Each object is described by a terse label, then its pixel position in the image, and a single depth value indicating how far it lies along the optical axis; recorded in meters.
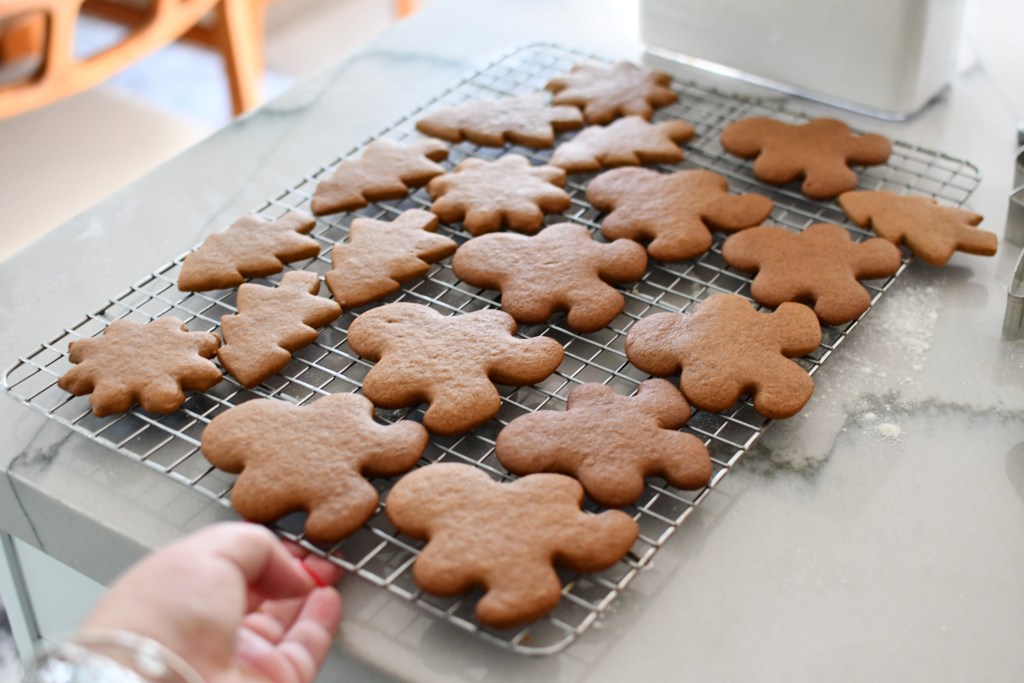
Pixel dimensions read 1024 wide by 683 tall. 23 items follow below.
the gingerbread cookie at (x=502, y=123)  1.26
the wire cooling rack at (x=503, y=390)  0.79
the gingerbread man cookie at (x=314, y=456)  0.81
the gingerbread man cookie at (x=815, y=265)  1.01
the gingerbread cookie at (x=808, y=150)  1.17
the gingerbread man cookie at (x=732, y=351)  0.90
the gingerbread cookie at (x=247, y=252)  1.05
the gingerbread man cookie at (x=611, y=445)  0.83
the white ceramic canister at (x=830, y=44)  1.25
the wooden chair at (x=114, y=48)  1.80
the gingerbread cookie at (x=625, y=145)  1.21
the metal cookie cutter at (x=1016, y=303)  0.98
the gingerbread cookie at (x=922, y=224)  1.07
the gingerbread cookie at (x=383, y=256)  1.03
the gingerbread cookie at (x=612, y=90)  1.31
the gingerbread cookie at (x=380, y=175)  1.15
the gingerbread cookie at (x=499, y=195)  1.12
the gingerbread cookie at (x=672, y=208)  1.09
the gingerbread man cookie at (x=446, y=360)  0.89
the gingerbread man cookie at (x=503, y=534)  0.75
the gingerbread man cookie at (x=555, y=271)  1.00
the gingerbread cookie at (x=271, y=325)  0.94
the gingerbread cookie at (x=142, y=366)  0.91
